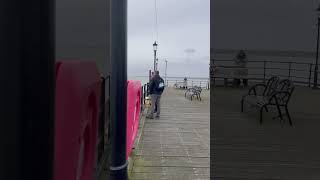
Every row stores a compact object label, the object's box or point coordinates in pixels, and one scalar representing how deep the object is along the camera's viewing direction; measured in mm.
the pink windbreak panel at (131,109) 3851
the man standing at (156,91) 7396
